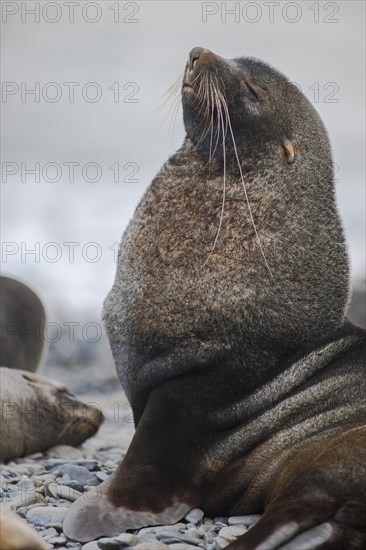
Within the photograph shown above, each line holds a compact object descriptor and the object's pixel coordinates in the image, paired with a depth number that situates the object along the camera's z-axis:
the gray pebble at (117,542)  8.67
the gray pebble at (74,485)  11.50
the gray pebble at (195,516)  9.80
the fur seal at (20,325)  19.22
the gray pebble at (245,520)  9.62
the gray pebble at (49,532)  9.38
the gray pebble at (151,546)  8.40
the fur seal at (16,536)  7.24
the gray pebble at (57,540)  9.10
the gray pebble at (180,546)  8.73
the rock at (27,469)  13.15
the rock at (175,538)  9.00
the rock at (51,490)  11.11
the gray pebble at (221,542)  8.84
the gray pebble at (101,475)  12.14
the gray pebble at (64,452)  15.08
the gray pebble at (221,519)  9.93
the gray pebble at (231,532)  9.21
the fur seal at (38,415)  14.60
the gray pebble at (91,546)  8.82
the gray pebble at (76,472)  12.23
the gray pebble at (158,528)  9.32
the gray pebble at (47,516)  9.71
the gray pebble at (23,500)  10.50
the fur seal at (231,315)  9.93
